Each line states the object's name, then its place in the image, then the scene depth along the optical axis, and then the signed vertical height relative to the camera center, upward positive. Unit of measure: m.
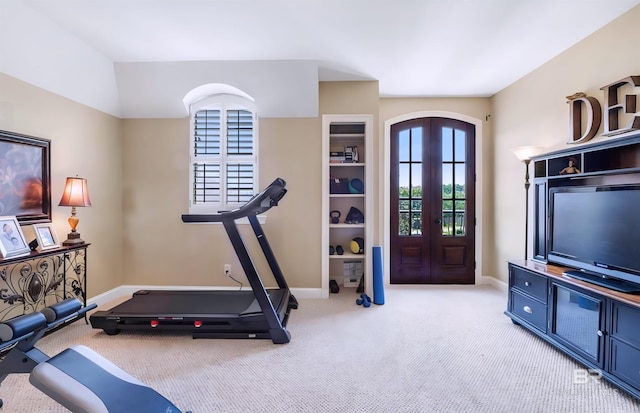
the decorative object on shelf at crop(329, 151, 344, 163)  3.61 +0.65
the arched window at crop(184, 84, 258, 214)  3.58 +0.72
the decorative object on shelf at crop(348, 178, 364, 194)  3.61 +0.27
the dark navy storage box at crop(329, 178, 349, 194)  3.67 +0.26
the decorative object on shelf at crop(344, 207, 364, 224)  3.63 -0.14
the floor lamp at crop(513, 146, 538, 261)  3.03 +0.44
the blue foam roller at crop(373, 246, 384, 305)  3.31 -0.83
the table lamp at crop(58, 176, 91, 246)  2.62 +0.07
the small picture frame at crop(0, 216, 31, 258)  2.10 -0.26
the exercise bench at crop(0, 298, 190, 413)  1.26 -0.83
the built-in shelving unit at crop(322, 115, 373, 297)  3.48 +0.19
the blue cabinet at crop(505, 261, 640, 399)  1.76 -0.85
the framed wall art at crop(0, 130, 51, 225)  2.28 +0.25
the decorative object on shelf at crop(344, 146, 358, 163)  3.65 +0.68
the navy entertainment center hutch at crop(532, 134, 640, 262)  2.17 +0.34
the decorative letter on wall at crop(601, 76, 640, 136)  2.18 +0.82
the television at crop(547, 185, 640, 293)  1.97 -0.21
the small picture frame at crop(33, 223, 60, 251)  2.42 -0.27
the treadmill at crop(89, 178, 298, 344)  2.41 -0.99
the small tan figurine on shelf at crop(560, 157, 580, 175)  2.54 +0.36
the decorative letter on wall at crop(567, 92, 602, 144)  2.47 +0.84
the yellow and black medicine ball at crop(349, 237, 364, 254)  3.57 -0.50
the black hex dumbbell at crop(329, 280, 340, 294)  3.61 -1.05
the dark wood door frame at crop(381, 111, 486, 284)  4.01 +0.41
